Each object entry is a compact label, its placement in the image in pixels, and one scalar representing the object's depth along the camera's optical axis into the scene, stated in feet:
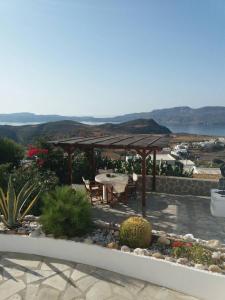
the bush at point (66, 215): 19.81
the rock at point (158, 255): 17.44
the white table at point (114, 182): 32.30
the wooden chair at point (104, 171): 40.48
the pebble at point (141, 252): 17.84
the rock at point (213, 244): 19.38
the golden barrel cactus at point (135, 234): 19.11
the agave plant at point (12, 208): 21.63
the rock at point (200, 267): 16.19
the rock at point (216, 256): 17.66
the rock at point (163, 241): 19.81
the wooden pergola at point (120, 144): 29.71
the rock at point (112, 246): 18.59
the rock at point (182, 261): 16.80
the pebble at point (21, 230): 21.15
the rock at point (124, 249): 18.24
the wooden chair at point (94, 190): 33.65
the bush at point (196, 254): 17.38
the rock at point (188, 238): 20.26
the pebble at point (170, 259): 17.11
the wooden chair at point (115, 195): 32.81
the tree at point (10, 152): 39.34
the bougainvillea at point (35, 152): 36.22
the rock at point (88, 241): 19.02
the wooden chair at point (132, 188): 35.56
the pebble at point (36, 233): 20.13
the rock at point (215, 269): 16.04
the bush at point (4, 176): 29.90
